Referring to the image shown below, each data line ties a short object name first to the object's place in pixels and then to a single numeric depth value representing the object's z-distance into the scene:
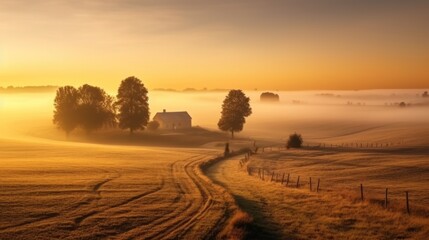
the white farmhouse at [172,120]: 122.50
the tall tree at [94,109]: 94.75
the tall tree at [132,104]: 90.50
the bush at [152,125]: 110.05
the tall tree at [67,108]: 94.62
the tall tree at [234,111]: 101.80
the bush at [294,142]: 80.28
